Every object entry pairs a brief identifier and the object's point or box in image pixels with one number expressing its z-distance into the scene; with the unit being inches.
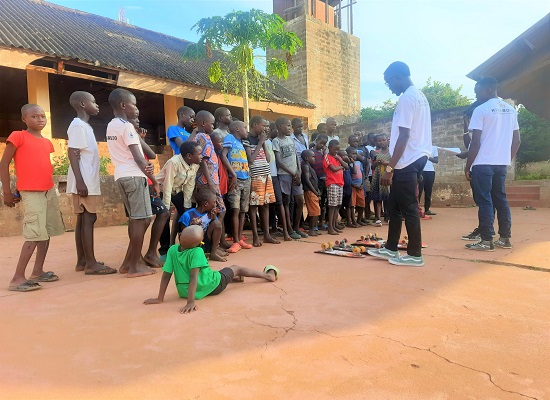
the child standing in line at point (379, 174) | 272.5
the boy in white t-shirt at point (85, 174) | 140.9
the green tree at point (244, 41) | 410.6
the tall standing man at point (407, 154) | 142.8
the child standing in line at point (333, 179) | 229.8
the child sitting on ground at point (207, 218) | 150.6
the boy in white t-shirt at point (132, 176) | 137.8
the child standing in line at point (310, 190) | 223.6
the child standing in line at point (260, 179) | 194.3
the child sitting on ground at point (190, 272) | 100.8
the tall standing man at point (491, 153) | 170.7
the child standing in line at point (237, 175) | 183.9
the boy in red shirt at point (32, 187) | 126.0
